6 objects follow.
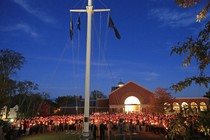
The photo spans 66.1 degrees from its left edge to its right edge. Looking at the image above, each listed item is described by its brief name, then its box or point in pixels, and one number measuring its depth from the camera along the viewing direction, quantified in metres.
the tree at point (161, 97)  31.20
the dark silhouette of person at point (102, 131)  11.76
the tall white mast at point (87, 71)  5.20
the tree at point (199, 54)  2.16
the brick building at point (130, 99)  32.89
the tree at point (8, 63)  24.24
